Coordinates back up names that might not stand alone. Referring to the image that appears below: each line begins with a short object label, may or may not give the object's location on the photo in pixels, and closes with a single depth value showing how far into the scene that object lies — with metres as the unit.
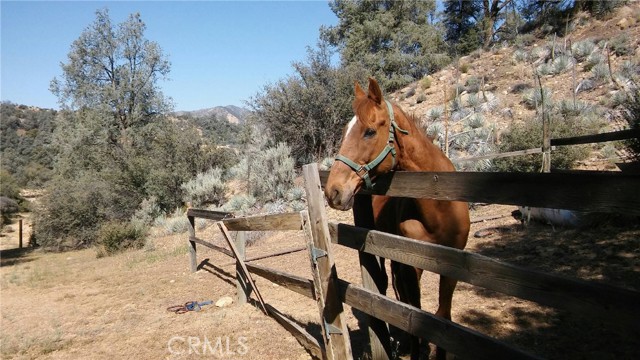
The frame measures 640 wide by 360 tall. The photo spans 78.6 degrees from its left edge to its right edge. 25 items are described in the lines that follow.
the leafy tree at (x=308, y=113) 17.33
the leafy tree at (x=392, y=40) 25.14
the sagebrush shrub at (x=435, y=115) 17.95
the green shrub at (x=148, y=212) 16.80
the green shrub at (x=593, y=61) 16.80
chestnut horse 2.72
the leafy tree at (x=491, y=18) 26.53
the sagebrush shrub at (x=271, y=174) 15.44
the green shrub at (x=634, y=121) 7.44
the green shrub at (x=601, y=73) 15.41
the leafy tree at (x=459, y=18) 28.78
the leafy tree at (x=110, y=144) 16.73
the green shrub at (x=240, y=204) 14.71
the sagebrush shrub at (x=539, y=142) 10.09
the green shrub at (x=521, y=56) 21.14
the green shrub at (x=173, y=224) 15.02
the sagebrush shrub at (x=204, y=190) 16.28
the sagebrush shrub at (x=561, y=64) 17.91
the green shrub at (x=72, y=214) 16.44
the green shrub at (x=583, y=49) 18.06
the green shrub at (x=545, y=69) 18.20
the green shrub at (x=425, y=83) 22.60
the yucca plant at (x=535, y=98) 14.62
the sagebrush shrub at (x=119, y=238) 13.45
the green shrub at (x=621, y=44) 16.74
